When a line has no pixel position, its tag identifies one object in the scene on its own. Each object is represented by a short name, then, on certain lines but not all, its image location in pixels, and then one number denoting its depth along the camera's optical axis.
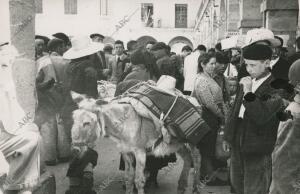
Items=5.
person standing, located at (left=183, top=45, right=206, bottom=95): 8.15
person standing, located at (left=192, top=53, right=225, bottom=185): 5.45
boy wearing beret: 3.65
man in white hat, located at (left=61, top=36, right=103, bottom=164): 5.91
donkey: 4.69
